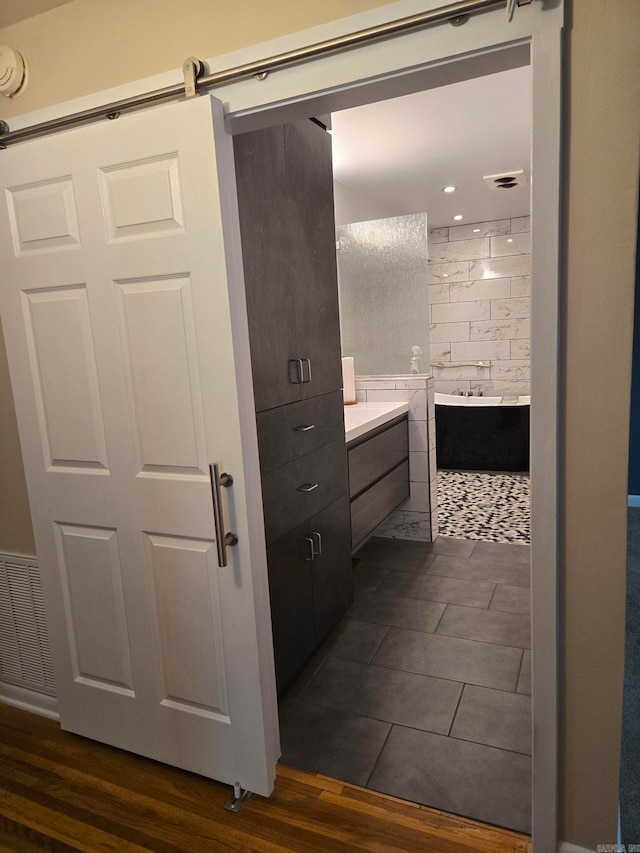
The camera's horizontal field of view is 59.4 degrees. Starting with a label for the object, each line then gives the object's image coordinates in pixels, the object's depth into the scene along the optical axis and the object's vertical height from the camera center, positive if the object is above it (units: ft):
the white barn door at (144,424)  4.97 -0.77
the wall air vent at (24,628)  6.92 -3.47
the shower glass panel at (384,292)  12.38 +0.83
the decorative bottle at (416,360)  12.62 -0.74
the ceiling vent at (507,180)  14.38 +3.70
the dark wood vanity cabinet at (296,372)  6.45 -0.49
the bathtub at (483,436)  17.57 -3.58
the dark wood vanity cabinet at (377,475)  9.62 -2.75
